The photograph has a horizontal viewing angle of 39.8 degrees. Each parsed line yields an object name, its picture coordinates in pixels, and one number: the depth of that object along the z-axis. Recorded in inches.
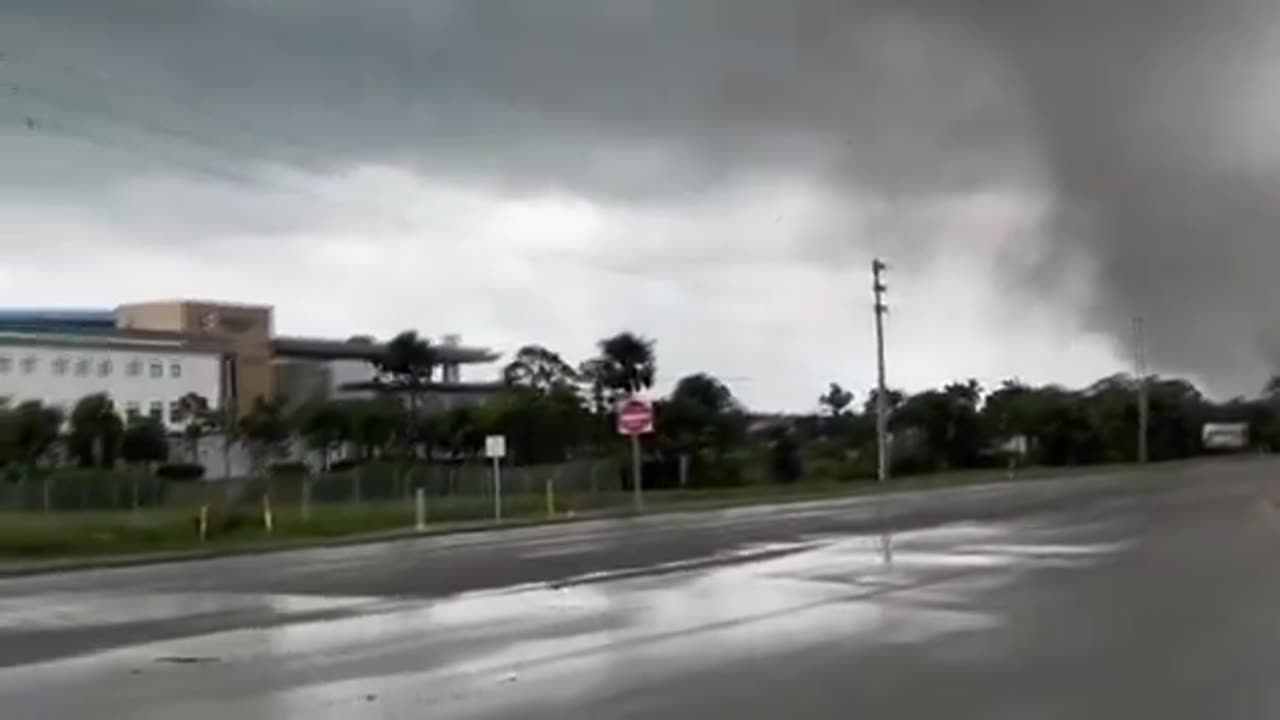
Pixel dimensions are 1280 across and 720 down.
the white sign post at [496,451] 1897.1
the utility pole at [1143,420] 4330.7
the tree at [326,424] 3484.3
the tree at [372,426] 3472.0
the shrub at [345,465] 3022.9
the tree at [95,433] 3390.7
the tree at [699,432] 3149.6
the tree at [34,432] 3351.4
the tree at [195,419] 3705.7
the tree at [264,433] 3447.3
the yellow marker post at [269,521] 1669.9
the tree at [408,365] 4611.2
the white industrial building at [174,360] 4242.1
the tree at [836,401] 5172.2
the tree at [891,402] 4283.0
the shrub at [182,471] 3292.3
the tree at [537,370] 4030.5
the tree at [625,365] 3873.0
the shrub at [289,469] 3051.2
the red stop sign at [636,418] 2031.3
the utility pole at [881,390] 2974.9
